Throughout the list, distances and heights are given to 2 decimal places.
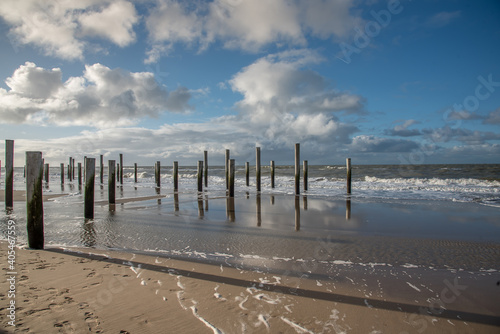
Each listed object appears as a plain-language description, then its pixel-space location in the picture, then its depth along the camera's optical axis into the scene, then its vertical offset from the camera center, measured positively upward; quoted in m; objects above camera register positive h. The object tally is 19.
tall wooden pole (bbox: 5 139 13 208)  9.43 -0.05
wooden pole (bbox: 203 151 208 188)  21.66 +0.57
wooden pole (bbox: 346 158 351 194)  16.05 -0.52
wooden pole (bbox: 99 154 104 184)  26.14 +0.76
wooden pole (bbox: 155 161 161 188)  22.85 -0.31
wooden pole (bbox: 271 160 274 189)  20.55 -0.49
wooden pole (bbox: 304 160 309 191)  17.82 -0.38
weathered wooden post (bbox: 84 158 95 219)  7.97 -0.56
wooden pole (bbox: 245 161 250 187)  22.32 -0.67
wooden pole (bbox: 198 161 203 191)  16.94 -0.39
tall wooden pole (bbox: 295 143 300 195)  16.27 -0.01
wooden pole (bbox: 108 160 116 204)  10.92 -0.70
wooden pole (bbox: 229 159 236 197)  14.26 -0.45
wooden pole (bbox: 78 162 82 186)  24.70 -0.27
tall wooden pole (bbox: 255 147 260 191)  17.72 +0.21
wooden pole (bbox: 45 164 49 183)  27.50 -0.26
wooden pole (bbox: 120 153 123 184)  25.59 -0.08
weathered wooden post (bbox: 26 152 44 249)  5.20 -0.45
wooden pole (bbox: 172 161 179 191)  19.21 -0.53
